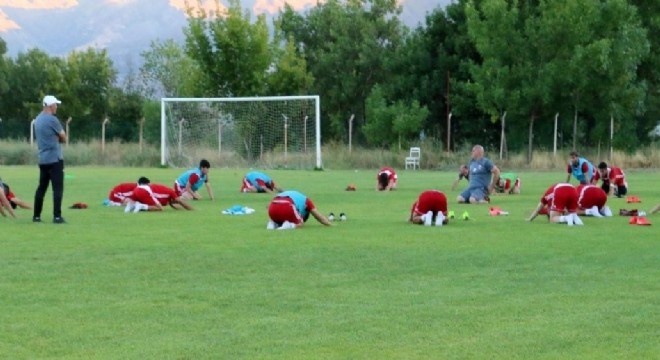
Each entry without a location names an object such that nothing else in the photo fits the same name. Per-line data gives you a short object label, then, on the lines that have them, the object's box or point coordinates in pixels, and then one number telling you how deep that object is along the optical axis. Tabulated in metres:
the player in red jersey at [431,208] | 18.52
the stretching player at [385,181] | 31.52
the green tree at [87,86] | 70.81
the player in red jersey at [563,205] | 18.61
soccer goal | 52.22
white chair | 52.50
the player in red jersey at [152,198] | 22.34
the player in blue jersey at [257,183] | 29.91
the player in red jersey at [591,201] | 20.38
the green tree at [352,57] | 66.50
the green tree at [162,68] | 93.25
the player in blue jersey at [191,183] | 26.19
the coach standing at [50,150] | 18.77
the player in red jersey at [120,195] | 24.39
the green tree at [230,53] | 61.59
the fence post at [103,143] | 56.78
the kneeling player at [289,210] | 17.61
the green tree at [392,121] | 56.06
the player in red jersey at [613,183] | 27.45
